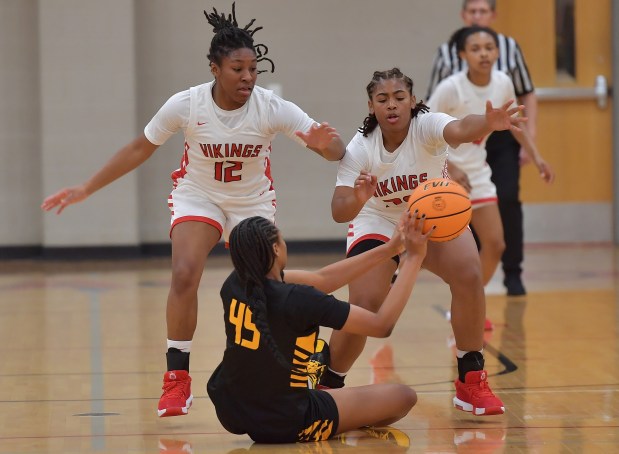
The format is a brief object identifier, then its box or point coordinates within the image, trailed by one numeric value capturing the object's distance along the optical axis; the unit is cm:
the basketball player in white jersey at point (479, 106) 1510
